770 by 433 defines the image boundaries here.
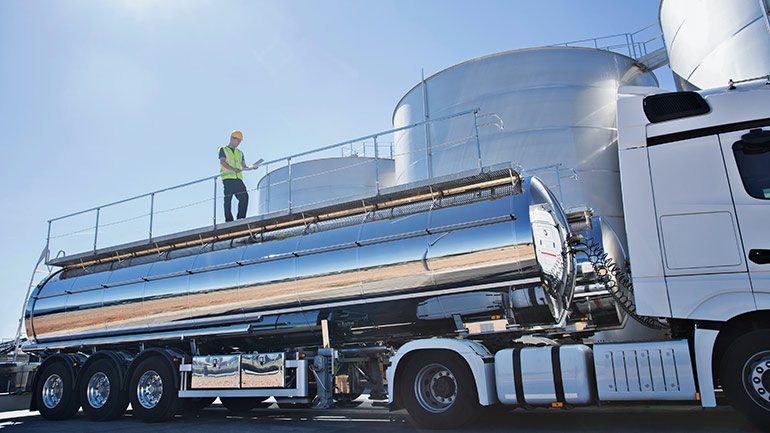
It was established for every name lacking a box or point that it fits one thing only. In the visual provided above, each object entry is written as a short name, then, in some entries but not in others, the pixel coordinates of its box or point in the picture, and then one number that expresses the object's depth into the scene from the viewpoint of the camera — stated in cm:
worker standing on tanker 1291
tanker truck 595
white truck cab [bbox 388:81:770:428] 572
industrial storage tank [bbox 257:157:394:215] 2516
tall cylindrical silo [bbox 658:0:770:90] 1151
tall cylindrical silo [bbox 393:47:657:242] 1670
